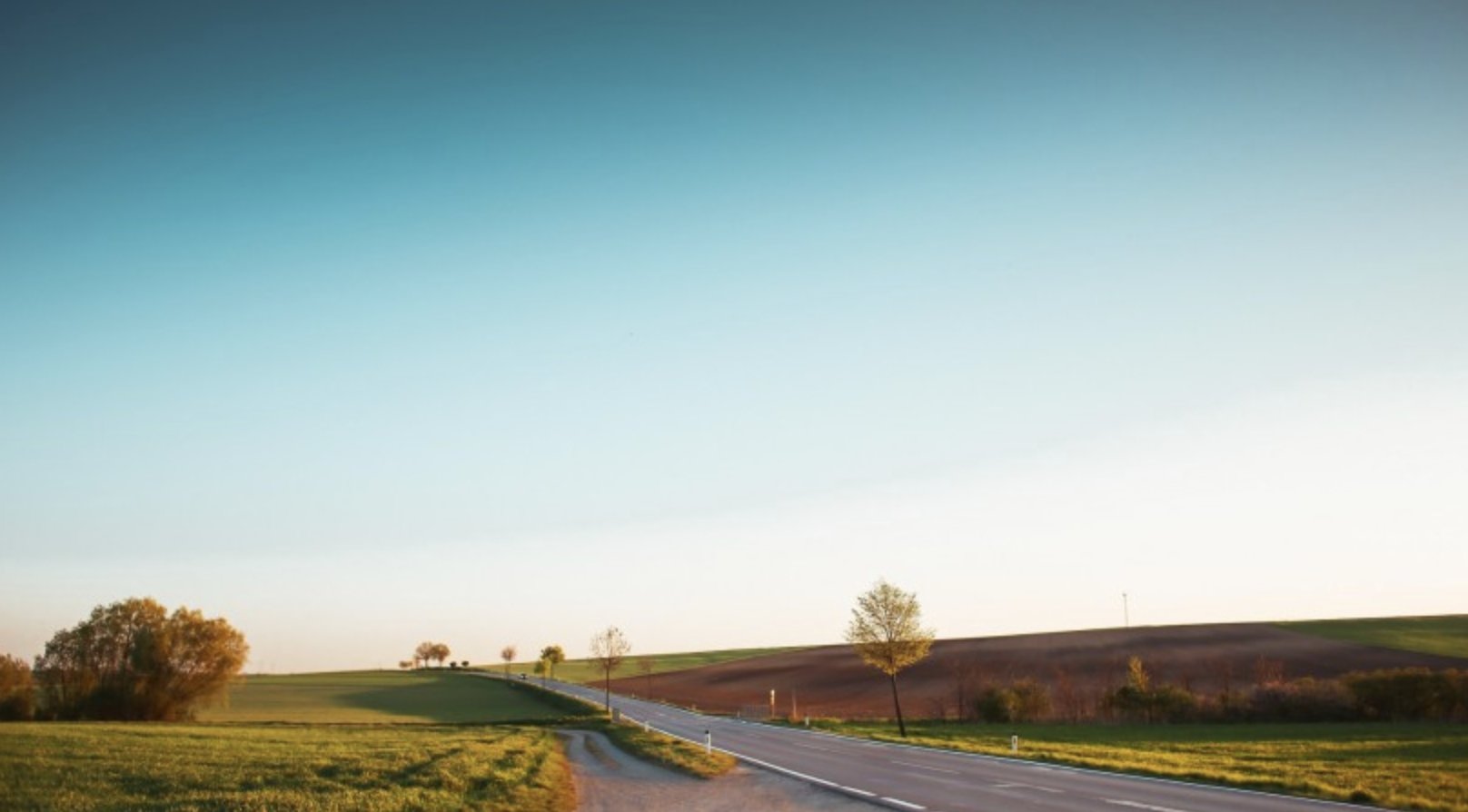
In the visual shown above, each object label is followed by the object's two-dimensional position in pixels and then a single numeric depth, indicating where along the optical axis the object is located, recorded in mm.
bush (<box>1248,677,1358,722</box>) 49000
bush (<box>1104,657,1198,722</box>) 52625
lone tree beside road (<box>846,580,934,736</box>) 54094
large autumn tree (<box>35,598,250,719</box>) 74688
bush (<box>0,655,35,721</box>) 69500
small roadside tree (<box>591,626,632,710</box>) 83812
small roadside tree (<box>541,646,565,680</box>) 107062
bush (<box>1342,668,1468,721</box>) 46594
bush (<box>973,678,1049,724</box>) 55344
